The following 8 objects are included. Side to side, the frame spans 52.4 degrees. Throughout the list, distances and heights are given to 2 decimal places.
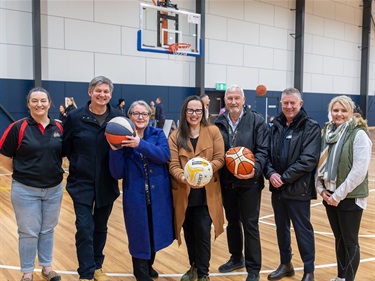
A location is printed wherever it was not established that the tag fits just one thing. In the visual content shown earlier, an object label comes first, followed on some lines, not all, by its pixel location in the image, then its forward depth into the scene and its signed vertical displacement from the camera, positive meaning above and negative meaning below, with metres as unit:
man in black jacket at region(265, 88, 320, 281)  2.92 -0.39
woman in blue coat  2.86 -0.60
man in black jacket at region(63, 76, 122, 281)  2.88 -0.39
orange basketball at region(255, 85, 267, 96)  14.84 +0.95
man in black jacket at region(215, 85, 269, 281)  3.01 -0.46
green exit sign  13.86 +1.01
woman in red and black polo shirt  2.83 -0.41
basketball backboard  10.12 +2.33
